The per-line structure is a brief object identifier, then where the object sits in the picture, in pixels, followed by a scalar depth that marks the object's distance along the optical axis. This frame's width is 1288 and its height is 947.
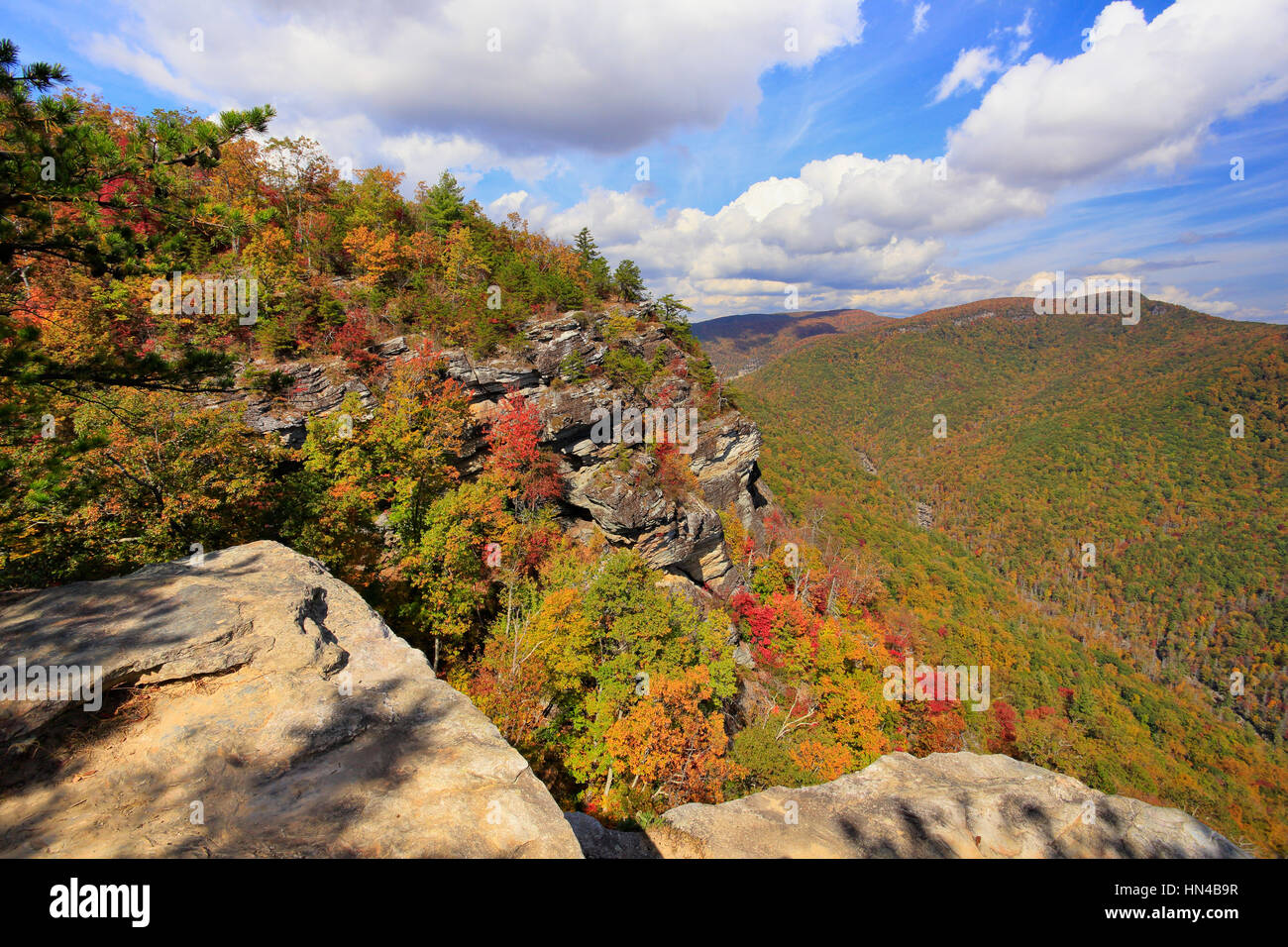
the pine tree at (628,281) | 37.81
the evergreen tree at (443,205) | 28.83
